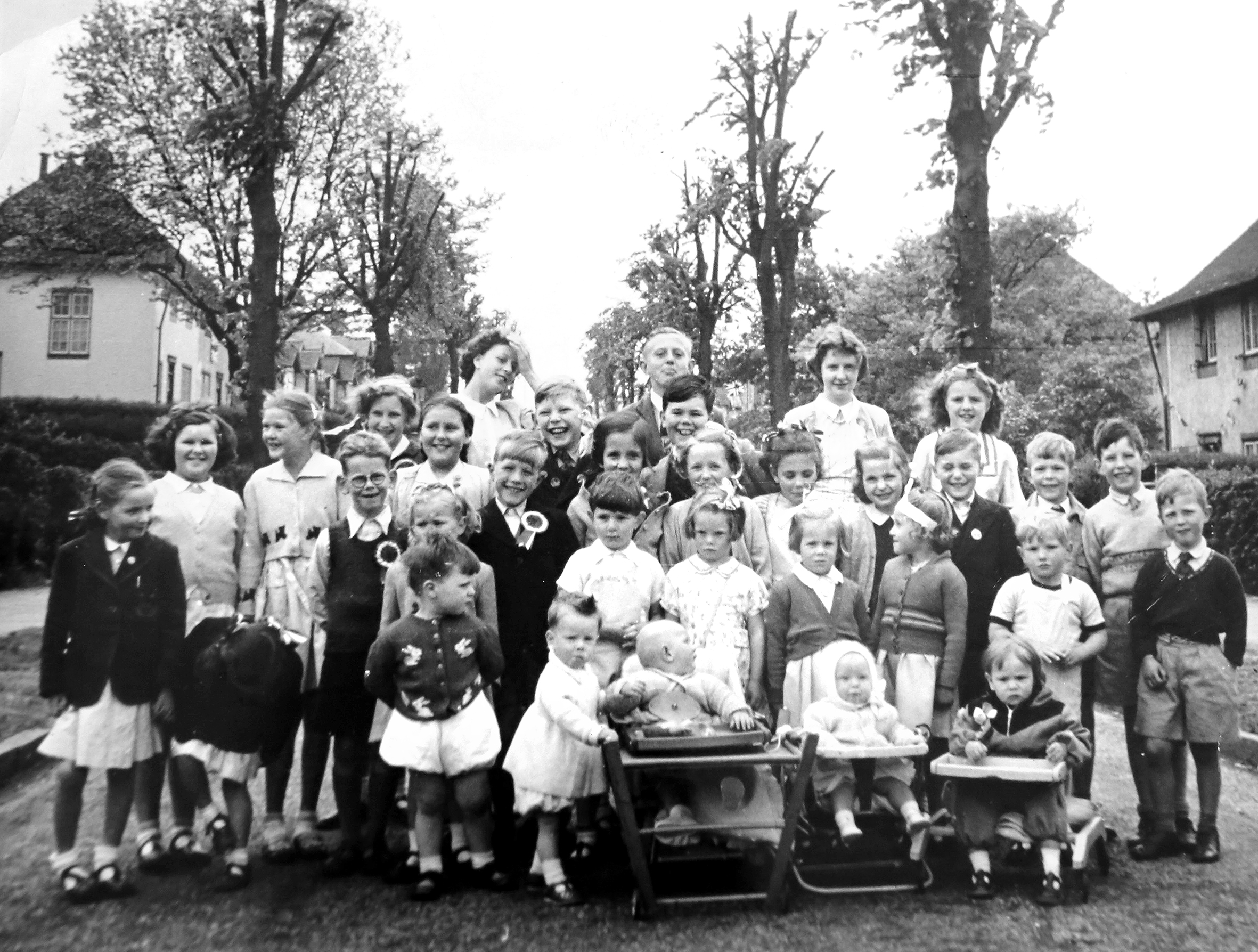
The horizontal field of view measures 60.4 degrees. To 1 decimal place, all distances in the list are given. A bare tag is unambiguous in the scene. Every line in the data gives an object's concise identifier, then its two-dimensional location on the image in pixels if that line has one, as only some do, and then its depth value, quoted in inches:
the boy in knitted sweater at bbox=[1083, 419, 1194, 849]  184.1
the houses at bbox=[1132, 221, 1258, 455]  336.5
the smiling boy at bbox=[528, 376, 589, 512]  198.7
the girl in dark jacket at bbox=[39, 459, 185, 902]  155.9
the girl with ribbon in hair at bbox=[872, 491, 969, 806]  171.9
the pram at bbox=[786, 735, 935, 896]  153.7
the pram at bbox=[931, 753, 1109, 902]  151.2
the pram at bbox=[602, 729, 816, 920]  143.3
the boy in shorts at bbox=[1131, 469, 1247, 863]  173.8
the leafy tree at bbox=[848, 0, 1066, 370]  382.9
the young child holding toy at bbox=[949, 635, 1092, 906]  153.4
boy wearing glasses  170.4
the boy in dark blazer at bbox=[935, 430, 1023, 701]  185.8
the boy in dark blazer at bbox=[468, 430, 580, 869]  177.0
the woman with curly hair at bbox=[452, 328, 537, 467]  225.3
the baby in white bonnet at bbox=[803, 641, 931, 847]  159.3
